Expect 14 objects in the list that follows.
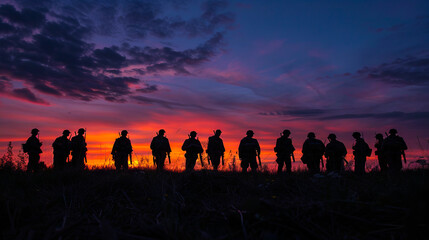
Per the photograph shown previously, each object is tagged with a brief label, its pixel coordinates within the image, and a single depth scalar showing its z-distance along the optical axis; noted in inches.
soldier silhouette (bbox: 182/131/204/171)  605.0
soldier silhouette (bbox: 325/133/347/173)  526.6
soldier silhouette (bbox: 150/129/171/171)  598.6
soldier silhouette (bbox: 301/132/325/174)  530.3
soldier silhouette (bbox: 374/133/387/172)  540.9
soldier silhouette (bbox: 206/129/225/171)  596.7
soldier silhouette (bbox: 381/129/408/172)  496.7
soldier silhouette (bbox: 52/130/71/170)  547.8
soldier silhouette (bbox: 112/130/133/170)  566.9
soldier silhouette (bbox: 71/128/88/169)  552.1
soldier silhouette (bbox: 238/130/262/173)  556.1
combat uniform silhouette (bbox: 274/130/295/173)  537.0
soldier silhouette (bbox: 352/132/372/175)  524.1
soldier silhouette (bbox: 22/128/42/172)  521.7
